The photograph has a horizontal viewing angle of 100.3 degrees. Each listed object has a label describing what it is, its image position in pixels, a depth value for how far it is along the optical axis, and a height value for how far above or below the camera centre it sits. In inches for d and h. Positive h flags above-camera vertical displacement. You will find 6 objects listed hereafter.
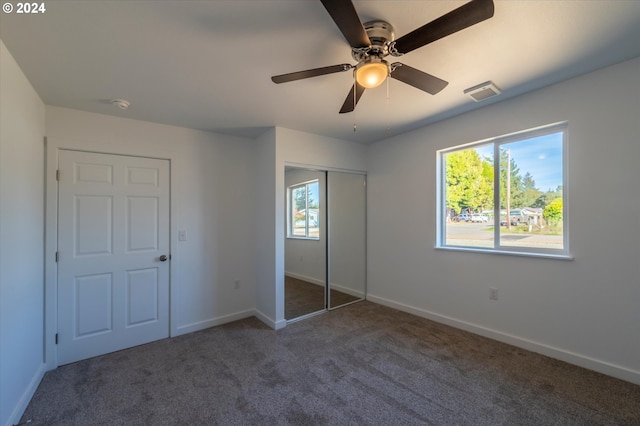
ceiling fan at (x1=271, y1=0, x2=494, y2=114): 46.7 +35.7
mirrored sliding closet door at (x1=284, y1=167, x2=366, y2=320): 151.9 -15.2
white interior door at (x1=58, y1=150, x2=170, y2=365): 101.4 -16.1
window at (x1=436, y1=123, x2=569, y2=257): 99.0 +8.4
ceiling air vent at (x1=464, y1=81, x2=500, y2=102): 90.9 +43.6
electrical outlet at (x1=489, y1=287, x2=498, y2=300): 111.0 -33.1
